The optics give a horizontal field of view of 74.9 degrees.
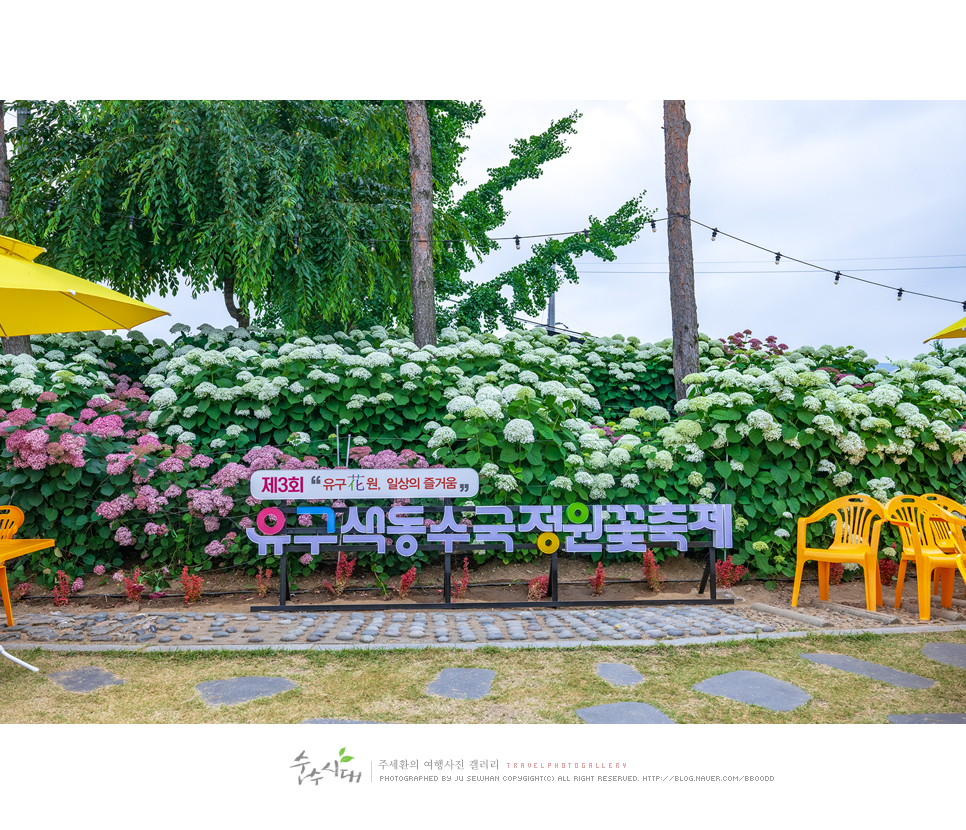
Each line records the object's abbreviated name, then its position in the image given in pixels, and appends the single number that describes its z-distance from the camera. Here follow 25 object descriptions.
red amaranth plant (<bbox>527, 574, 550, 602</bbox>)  4.14
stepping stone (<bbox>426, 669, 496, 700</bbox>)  2.65
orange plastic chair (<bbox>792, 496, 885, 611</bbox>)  3.85
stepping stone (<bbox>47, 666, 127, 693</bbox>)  2.79
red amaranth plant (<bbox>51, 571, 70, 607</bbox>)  4.10
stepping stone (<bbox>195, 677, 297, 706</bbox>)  2.62
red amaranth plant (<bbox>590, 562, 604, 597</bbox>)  4.21
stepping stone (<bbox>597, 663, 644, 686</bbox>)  2.80
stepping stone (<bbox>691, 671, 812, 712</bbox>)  2.61
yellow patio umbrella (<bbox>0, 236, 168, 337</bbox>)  2.98
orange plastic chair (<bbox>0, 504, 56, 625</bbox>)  3.22
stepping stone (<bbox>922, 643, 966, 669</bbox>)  3.09
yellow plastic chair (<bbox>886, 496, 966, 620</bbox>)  3.69
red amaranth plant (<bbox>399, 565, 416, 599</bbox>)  4.15
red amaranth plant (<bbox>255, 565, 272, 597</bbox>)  4.18
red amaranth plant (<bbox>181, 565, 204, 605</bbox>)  4.09
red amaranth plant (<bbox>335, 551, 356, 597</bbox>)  4.12
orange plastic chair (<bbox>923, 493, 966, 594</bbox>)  3.92
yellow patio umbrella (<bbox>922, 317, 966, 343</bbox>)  3.49
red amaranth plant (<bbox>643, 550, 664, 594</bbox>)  4.24
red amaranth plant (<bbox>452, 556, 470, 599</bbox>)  4.12
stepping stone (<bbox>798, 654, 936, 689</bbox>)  2.82
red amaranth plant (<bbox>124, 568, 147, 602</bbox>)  4.04
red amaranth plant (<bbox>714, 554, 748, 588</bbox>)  4.43
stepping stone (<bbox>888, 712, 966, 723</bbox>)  2.46
